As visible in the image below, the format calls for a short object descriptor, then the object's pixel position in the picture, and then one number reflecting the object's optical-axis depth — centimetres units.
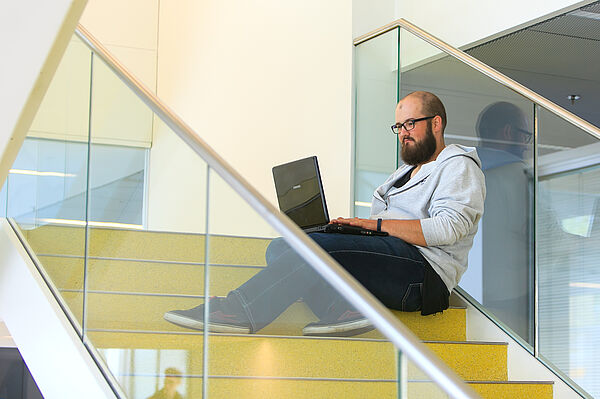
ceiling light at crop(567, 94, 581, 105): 572
